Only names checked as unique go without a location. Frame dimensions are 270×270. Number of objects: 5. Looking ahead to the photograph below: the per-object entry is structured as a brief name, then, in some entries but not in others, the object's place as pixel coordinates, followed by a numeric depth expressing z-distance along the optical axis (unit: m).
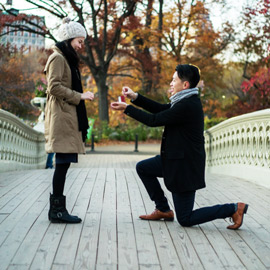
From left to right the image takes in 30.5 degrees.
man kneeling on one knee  4.45
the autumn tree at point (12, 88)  21.30
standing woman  4.51
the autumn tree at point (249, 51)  26.48
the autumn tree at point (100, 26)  23.32
